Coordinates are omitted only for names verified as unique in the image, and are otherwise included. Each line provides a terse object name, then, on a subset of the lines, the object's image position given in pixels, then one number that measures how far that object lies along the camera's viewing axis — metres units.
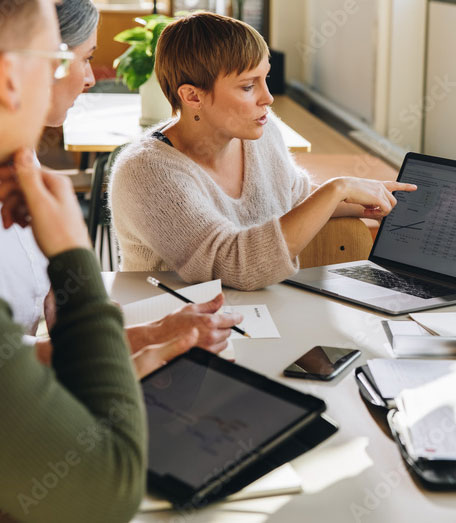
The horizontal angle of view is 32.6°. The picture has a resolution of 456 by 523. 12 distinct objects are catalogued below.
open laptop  1.57
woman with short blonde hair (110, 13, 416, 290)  1.59
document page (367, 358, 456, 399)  1.11
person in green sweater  0.69
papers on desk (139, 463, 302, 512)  0.87
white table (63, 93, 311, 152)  2.91
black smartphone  1.20
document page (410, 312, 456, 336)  1.36
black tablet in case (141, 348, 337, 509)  0.87
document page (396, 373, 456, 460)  0.93
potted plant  2.85
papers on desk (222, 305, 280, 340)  1.36
